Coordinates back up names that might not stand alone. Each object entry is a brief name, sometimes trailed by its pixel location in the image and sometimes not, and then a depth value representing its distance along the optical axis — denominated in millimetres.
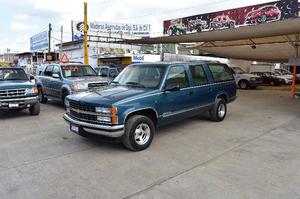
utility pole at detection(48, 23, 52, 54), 36500
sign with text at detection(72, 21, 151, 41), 29872
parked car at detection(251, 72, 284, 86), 24359
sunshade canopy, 11271
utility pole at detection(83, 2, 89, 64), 15384
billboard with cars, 8797
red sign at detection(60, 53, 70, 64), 17603
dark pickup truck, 8539
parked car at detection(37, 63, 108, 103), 9789
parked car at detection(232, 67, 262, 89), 20359
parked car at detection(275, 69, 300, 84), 25523
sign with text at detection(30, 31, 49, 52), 39938
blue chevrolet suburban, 5188
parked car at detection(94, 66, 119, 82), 19719
